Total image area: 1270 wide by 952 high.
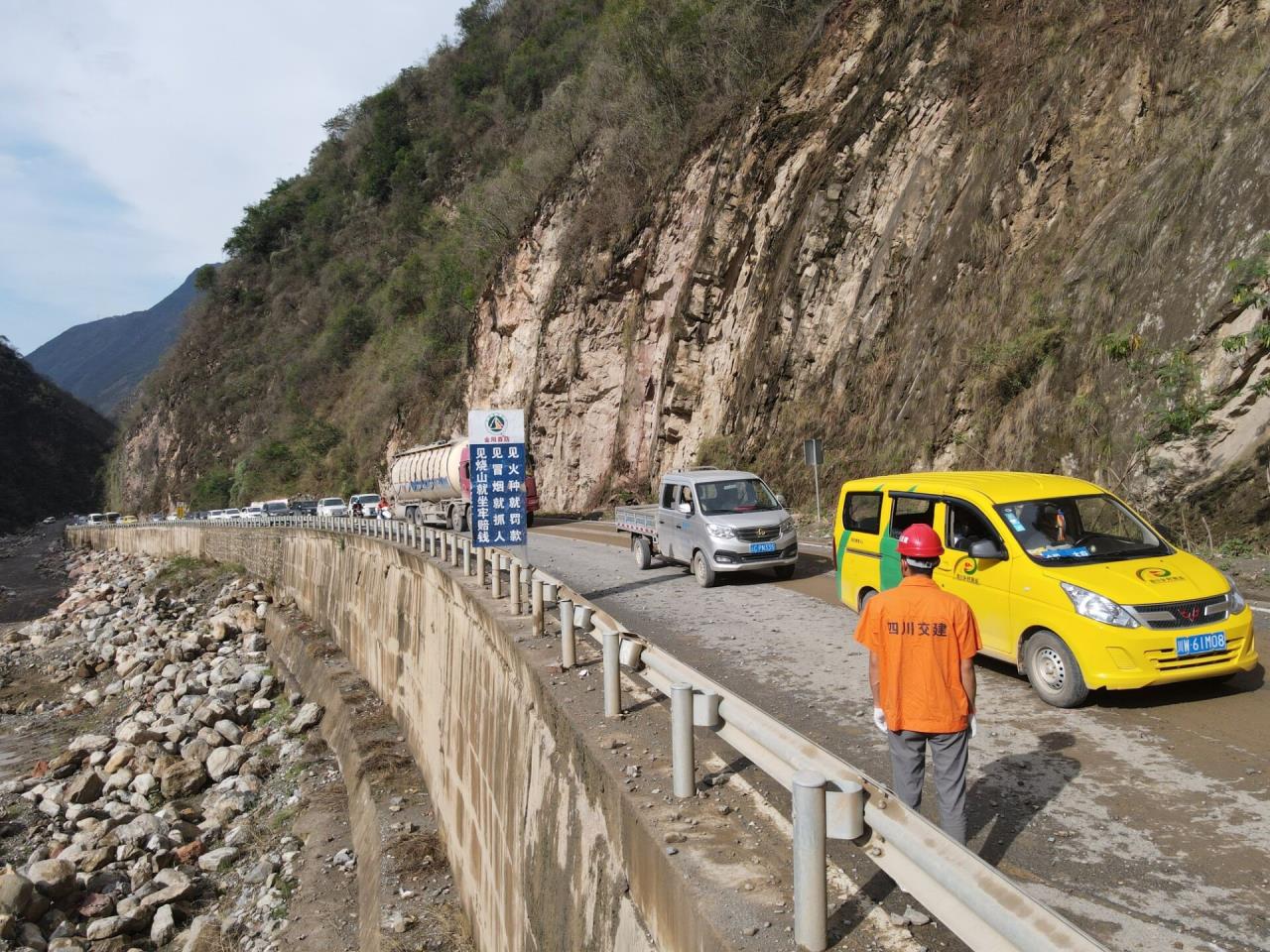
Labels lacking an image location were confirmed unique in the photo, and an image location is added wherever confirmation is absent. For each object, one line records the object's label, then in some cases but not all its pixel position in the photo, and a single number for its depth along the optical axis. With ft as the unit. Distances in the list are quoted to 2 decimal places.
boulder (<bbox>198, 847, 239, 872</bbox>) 37.81
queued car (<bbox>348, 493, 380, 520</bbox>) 120.18
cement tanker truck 92.58
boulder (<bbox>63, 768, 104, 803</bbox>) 48.06
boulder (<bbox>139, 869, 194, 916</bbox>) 34.32
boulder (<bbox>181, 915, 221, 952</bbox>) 30.48
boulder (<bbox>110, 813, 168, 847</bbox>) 40.24
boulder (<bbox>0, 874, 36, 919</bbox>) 33.14
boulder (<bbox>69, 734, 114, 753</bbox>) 56.44
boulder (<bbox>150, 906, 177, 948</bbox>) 32.83
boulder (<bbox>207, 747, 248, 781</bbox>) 48.93
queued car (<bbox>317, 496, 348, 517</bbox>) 129.18
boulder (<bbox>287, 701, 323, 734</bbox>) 51.98
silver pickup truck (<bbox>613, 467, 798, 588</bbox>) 43.47
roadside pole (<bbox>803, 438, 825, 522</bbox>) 66.90
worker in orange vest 12.35
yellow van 19.95
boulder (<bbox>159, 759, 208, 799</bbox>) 47.29
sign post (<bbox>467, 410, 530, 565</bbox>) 43.80
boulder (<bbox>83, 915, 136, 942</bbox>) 32.71
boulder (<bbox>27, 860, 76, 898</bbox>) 35.19
